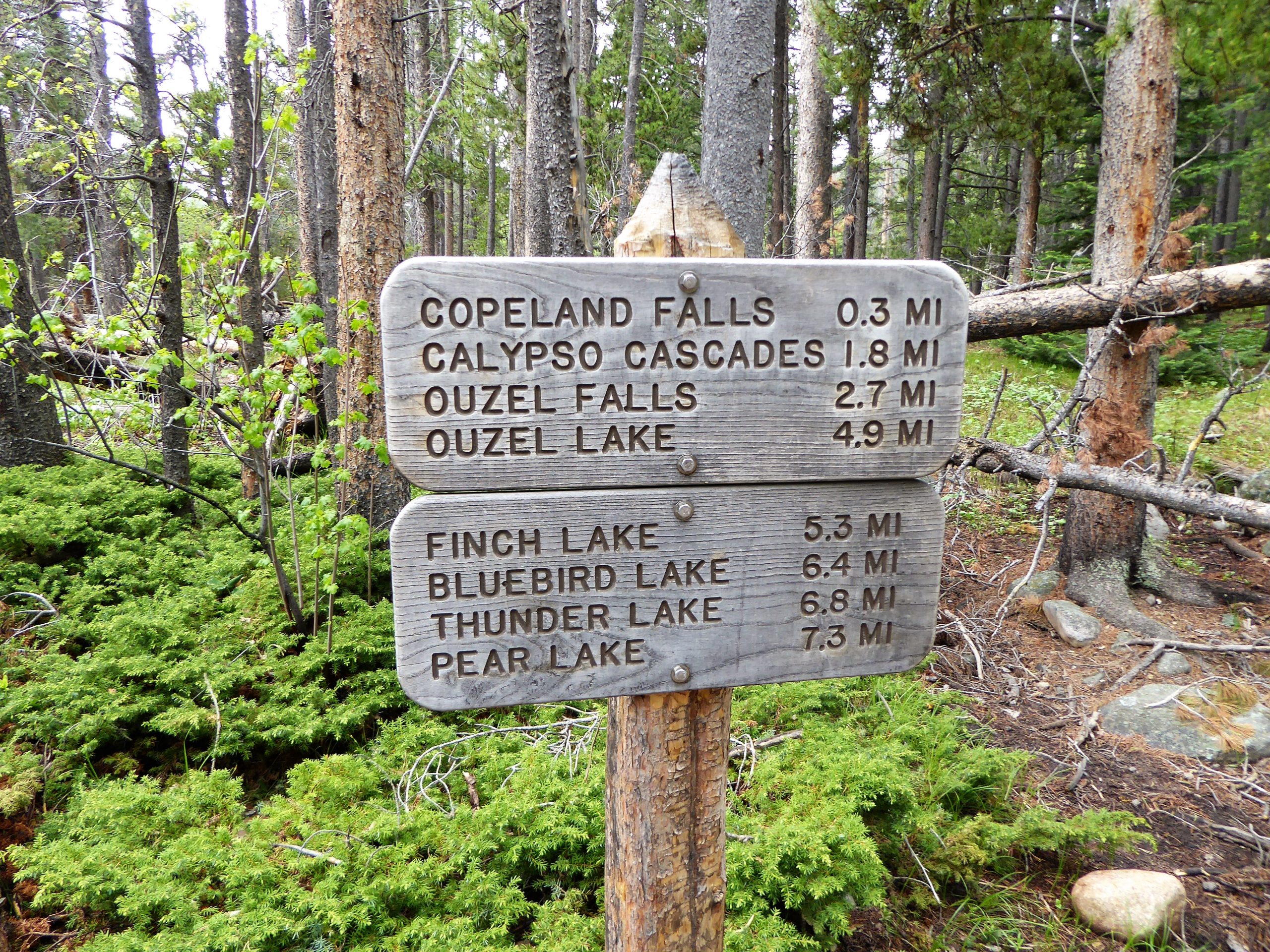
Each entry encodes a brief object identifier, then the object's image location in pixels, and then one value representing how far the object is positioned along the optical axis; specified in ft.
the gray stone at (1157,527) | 18.07
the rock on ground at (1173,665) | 12.65
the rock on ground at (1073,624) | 14.00
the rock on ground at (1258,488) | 18.06
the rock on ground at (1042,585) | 15.67
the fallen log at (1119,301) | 11.71
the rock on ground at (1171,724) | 10.61
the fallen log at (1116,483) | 9.65
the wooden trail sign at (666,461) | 3.99
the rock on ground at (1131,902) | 7.47
